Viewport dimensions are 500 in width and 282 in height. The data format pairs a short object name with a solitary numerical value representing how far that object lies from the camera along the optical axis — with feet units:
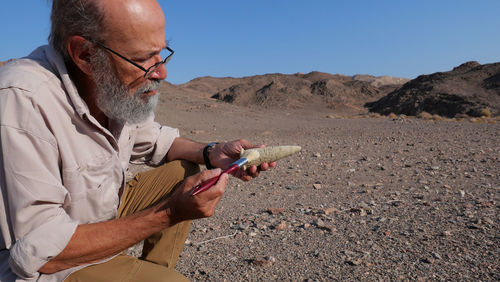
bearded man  4.12
